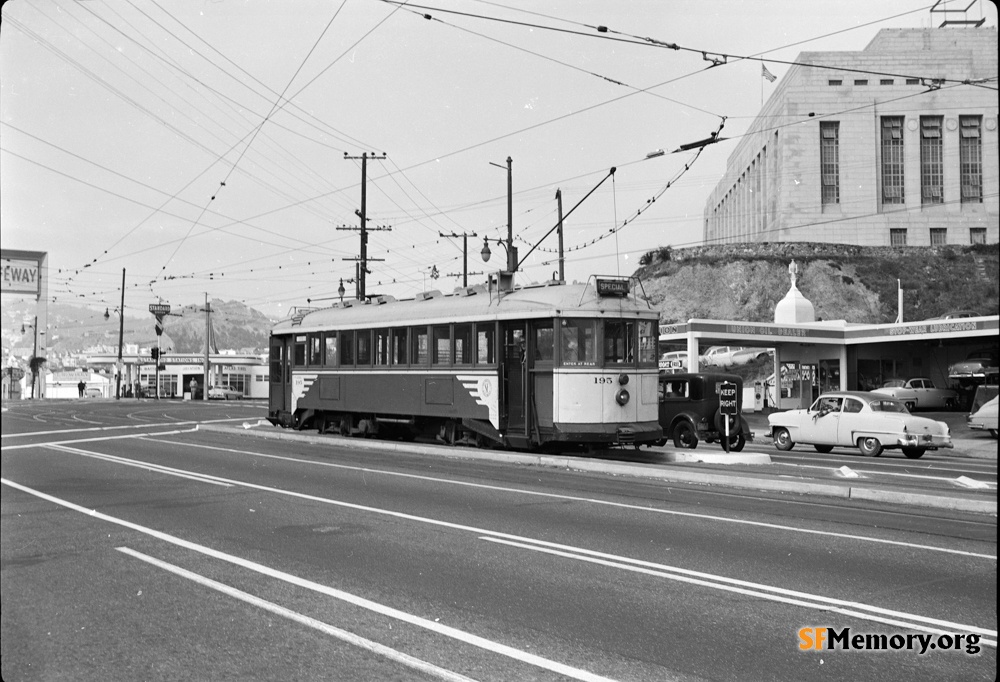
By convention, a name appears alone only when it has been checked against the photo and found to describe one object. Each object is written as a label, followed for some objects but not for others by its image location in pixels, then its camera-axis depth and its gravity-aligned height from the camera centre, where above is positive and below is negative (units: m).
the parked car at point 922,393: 35.59 -0.83
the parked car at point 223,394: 77.25 -1.87
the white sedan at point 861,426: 21.38 -1.34
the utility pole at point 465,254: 41.22 +5.78
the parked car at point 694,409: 22.48 -0.93
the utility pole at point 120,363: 57.22 +0.67
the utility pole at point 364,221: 39.03 +6.98
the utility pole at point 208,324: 58.77 +3.31
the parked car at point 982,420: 22.42 -1.27
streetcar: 17.75 +0.15
